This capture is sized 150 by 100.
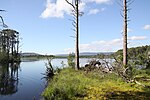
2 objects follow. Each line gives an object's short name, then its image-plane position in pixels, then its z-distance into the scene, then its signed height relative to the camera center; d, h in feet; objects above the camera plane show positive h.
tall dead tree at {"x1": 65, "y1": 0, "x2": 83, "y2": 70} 36.72 +8.81
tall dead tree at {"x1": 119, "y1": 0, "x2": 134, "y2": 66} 29.31 +7.03
